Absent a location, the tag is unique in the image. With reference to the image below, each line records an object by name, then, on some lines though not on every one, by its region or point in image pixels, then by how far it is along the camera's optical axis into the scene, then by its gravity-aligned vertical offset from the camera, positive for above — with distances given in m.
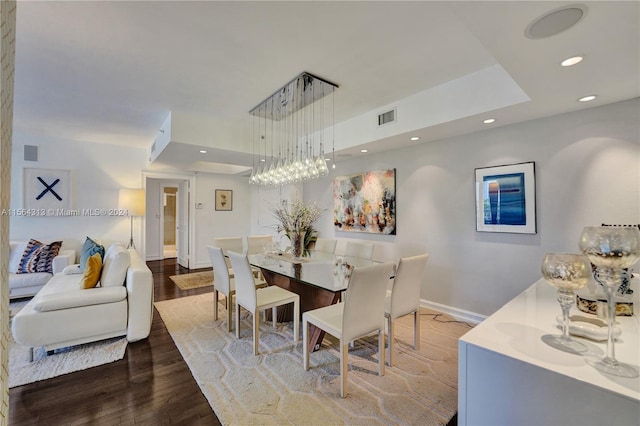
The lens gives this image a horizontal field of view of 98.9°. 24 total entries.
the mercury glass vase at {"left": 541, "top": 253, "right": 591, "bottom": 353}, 0.98 -0.23
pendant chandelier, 3.01 +1.36
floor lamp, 5.08 +0.30
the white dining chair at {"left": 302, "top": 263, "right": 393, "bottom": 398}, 1.96 -0.79
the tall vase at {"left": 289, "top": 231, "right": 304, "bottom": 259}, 3.37 -0.31
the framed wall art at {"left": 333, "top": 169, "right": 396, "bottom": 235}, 4.12 +0.23
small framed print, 6.71 +0.43
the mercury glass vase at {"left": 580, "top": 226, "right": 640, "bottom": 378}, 0.92 -0.14
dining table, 2.44 -0.55
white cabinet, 0.76 -0.51
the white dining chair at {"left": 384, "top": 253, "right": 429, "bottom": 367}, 2.36 -0.71
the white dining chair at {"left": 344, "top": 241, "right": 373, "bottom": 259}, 3.57 -0.45
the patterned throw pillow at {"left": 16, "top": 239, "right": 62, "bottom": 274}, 3.95 -0.60
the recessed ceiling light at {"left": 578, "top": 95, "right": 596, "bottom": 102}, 2.26 +0.99
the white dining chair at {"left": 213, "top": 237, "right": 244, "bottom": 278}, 3.87 -0.39
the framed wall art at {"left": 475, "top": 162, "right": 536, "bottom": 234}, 2.84 +0.19
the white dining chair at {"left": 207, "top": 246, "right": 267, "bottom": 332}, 2.91 -0.69
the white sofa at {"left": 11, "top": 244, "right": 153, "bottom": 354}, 2.39 -0.87
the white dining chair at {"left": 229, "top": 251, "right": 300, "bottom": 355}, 2.49 -0.79
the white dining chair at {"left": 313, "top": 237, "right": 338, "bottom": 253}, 4.14 -0.44
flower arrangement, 3.37 -0.10
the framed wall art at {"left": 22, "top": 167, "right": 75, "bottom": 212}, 4.55 +0.46
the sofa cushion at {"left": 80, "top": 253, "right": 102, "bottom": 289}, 2.75 -0.57
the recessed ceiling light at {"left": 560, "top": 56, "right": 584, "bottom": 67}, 1.70 +0.98
